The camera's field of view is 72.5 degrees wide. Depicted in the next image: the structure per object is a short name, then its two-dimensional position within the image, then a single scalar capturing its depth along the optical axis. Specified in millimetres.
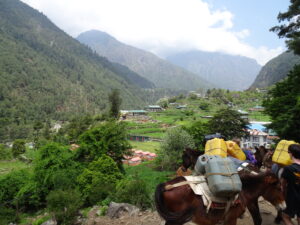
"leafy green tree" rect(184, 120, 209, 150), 26609
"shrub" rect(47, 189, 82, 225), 7586
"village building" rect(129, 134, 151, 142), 56091
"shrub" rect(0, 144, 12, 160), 44506
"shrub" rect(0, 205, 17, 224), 12502
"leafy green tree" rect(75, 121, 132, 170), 16875
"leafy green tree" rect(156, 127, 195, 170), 23438
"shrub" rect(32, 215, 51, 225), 9794
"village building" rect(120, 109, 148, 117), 103625
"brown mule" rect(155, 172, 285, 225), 4008
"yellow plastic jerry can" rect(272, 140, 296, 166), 4668
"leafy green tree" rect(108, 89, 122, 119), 56031
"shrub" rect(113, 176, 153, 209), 8508
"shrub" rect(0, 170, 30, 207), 15141
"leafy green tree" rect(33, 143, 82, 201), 13648
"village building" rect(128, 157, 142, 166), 32816
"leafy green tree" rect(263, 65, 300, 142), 10086
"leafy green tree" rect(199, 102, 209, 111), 96338
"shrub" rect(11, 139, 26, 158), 46962
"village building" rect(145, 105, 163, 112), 116256
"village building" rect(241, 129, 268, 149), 41844
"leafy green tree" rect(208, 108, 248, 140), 26875
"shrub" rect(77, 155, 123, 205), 11688
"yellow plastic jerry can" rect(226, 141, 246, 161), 5348
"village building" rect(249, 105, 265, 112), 89612
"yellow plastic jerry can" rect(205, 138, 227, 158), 4531
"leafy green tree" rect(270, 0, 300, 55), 11148
